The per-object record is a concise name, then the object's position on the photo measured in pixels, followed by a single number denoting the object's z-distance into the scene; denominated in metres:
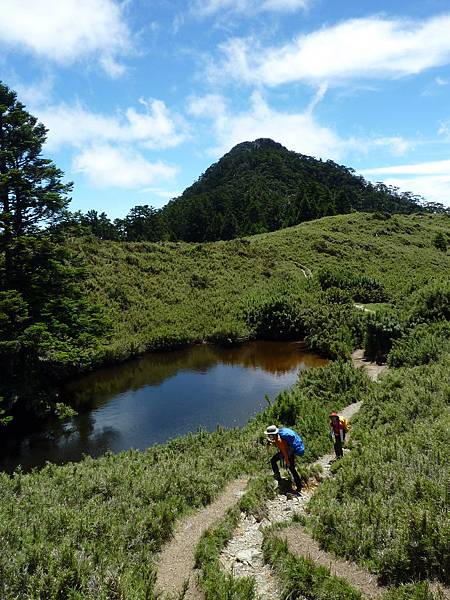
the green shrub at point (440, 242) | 80.12
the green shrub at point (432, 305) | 27.34
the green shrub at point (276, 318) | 38.00
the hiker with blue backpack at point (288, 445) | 11.35
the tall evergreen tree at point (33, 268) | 19.92
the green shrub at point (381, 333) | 27.56
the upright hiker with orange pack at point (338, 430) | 12.85
